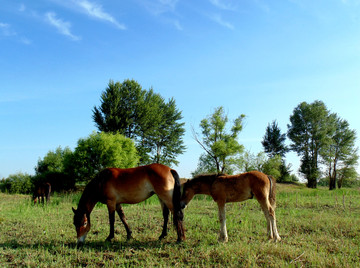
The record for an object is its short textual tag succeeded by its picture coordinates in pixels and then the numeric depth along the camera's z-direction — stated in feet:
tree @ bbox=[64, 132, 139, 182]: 88.74
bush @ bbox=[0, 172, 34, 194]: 95.14
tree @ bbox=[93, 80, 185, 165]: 124.77
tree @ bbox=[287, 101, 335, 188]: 146.61
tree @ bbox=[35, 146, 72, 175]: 116.37
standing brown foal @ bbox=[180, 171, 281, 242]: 19.56
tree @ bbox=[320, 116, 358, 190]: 147.33
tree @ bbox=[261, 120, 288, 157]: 177.24
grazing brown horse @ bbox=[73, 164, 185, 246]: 19.21
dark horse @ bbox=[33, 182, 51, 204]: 52.16
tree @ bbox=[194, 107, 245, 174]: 132.57
